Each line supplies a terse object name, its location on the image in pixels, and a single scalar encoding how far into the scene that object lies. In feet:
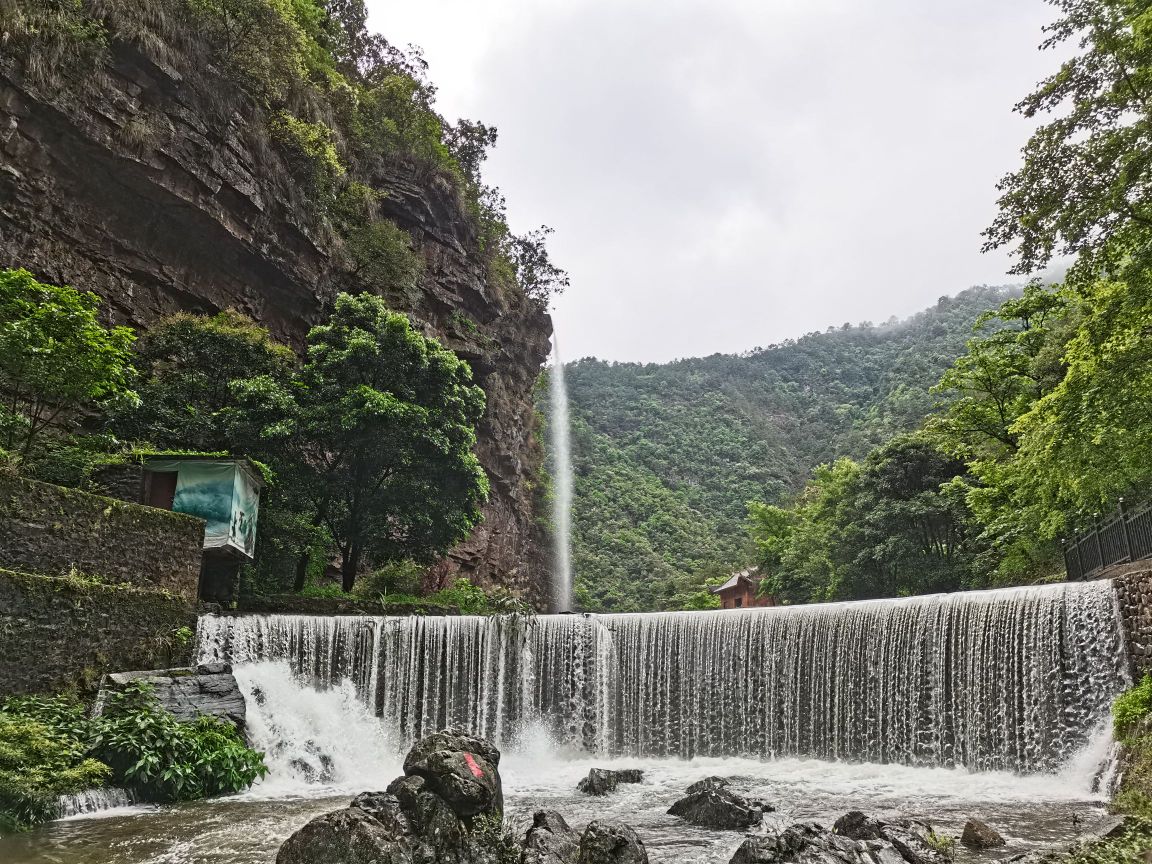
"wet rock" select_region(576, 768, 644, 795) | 34.81
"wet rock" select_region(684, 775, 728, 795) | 29.48
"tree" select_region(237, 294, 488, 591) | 57.52
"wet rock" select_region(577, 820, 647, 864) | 19.77
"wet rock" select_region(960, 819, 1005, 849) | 23.21
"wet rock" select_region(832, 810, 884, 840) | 22.84
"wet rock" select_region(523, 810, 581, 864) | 20.02
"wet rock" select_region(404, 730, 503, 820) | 22.56
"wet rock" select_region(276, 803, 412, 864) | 19.25
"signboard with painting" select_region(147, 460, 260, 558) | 47.47
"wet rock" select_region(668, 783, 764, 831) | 27.55
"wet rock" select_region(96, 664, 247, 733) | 34.47
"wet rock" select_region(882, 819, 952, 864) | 20.54
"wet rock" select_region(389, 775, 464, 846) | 21.35
